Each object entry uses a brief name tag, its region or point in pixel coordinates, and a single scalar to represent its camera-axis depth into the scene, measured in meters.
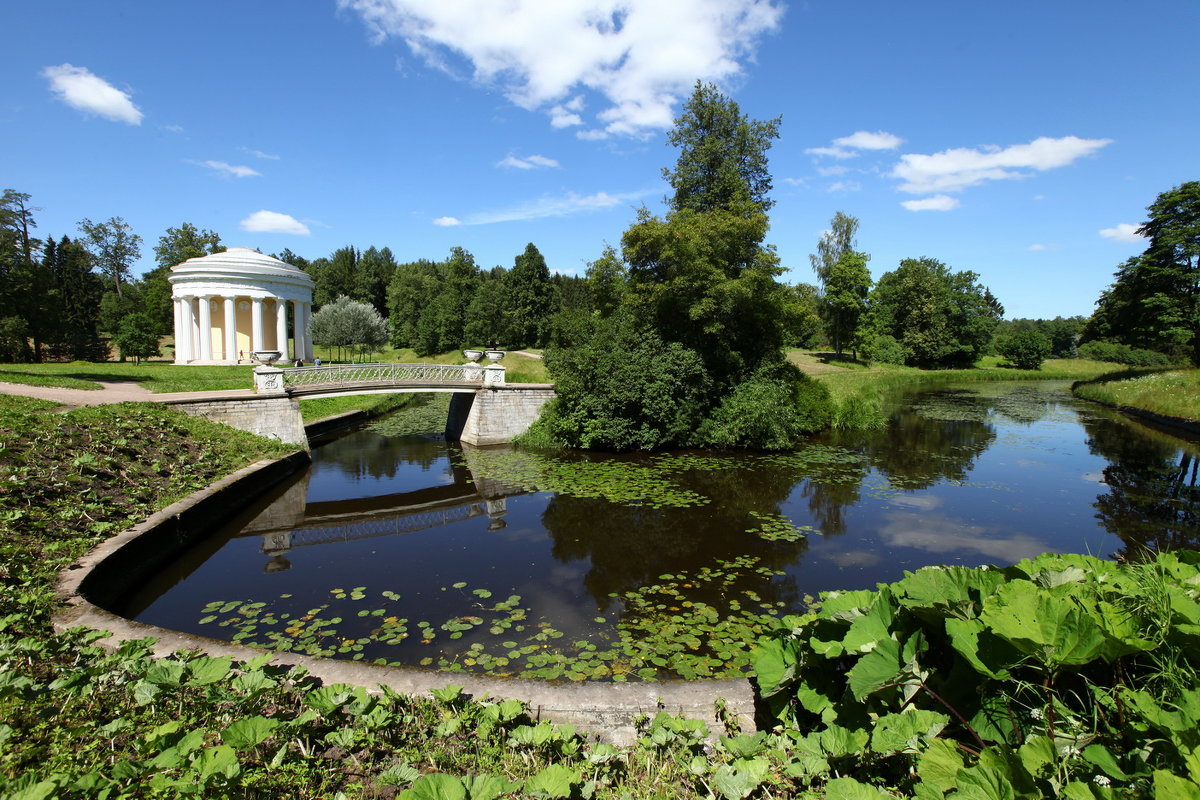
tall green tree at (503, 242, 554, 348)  48.66
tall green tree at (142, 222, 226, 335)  51.78
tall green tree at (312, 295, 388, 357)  41.12
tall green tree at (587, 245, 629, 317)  22.38
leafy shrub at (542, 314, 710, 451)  17.78
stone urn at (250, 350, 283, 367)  16.92
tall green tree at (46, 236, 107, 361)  38.62
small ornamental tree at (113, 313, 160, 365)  34.84
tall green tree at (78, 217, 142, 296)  59.12
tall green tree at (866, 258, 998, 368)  52.66
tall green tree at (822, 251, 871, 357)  48.84
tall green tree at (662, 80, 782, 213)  23.70
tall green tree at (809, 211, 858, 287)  52.44
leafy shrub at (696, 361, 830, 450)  17.86
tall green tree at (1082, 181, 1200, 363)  29.17
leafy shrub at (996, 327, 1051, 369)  54.88
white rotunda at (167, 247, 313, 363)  35.41
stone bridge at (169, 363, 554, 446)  15.99
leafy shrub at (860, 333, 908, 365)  50.91
